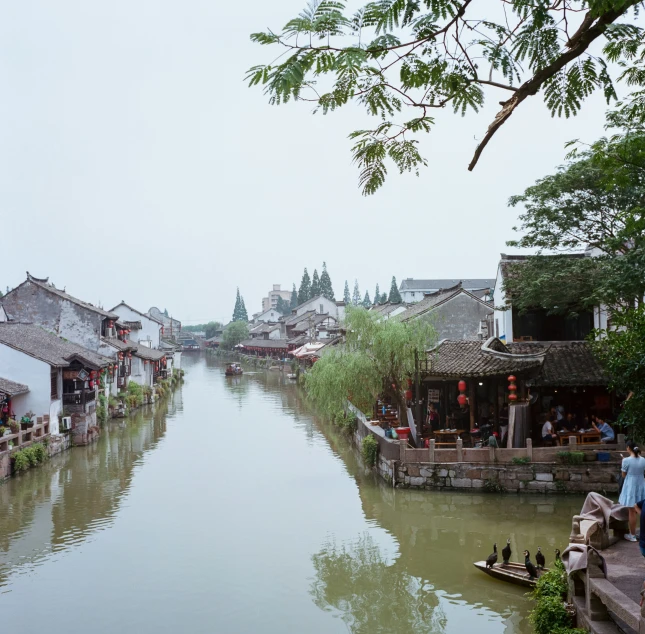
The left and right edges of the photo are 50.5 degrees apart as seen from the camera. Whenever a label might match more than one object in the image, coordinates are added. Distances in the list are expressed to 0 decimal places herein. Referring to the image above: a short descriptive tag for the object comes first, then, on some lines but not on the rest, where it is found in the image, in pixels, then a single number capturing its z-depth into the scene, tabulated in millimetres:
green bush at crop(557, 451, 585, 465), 15836
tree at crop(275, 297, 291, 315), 115556
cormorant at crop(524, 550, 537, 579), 10225
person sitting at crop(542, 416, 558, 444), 16922
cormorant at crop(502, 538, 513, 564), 10898
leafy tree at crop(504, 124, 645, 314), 16031
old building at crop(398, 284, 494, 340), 30094
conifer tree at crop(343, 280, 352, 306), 125225
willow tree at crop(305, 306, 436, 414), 19750
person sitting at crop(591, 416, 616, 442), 16297
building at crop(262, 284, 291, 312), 125875
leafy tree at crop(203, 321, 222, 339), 114888
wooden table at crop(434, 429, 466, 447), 17778
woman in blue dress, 8836
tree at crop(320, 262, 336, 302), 88625
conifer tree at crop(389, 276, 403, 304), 82312
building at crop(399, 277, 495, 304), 89312
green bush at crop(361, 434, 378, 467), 18953
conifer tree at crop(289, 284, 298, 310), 101006
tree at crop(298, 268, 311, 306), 90688
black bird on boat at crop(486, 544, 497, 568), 10859
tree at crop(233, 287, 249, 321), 115938
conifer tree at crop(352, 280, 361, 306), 133375
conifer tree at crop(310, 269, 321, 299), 89562
